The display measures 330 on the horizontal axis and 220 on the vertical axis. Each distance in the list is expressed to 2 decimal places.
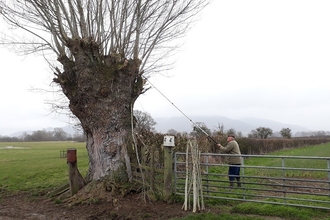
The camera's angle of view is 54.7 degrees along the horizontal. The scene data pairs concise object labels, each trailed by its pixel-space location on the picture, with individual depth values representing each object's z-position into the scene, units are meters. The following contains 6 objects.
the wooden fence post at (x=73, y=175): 9.49
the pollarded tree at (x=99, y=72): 9.48
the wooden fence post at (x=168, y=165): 8.32
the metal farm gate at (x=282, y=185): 7.33
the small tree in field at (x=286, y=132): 49.69
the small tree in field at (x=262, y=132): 45.38
